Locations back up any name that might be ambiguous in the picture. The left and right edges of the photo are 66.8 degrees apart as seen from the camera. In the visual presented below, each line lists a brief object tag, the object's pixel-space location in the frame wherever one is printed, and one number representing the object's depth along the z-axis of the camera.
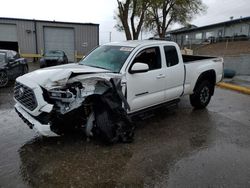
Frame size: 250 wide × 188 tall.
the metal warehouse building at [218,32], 30.69
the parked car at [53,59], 14.35
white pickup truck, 3.07
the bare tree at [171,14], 27.89
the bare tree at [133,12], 16.30
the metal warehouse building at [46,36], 21.08
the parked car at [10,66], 7.86
